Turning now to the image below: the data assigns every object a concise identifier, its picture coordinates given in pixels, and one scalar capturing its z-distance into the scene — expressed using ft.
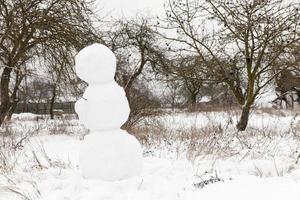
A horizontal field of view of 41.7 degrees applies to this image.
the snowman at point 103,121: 12.41
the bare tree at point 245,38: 27.53
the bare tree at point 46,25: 31.14
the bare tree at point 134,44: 49.18
